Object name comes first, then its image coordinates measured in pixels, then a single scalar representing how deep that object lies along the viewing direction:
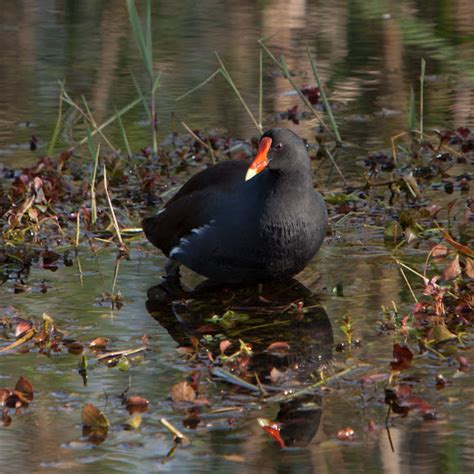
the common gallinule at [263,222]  11.65
